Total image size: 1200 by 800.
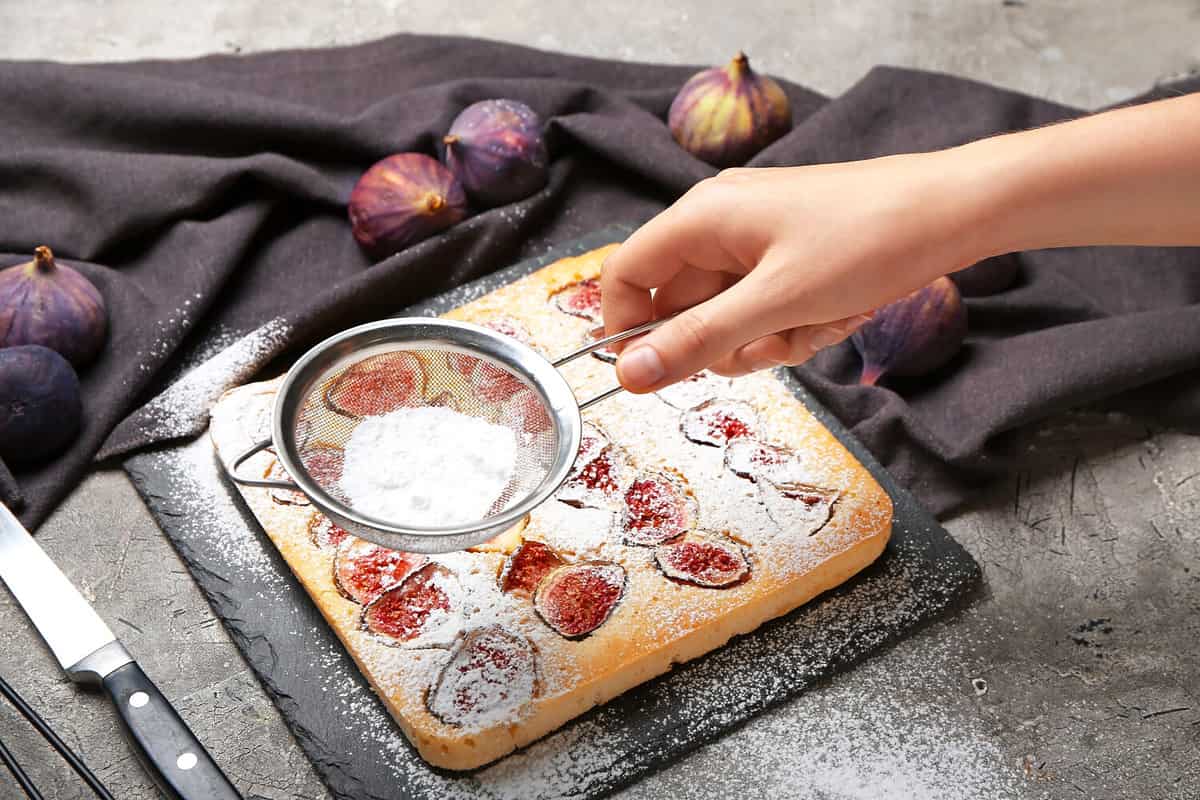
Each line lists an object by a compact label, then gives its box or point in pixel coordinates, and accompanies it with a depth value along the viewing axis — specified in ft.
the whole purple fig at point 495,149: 4.41
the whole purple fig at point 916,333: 4.18
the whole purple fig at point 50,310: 4.11
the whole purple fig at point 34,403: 3.99
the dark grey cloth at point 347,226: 4.17
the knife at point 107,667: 3.67
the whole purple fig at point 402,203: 4.35
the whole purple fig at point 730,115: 4.53
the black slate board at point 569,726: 3.77
